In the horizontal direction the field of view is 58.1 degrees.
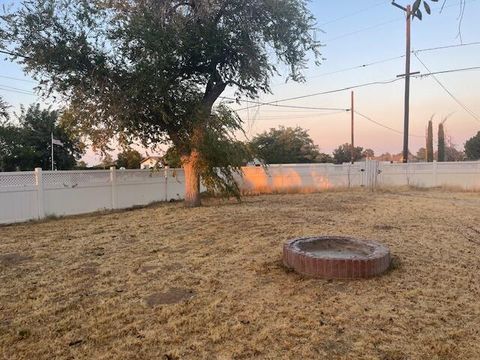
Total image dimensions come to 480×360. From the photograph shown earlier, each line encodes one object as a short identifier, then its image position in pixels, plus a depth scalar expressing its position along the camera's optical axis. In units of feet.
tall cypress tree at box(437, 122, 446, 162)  129.80
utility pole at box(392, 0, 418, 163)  75.51
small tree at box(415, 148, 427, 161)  214.90
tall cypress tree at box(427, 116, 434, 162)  131.95
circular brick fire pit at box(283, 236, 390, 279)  15.39
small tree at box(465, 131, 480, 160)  154.01
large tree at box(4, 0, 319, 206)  35.01
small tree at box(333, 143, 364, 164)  166.71
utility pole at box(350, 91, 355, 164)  125.46
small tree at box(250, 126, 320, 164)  145.74
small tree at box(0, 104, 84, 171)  94.79
